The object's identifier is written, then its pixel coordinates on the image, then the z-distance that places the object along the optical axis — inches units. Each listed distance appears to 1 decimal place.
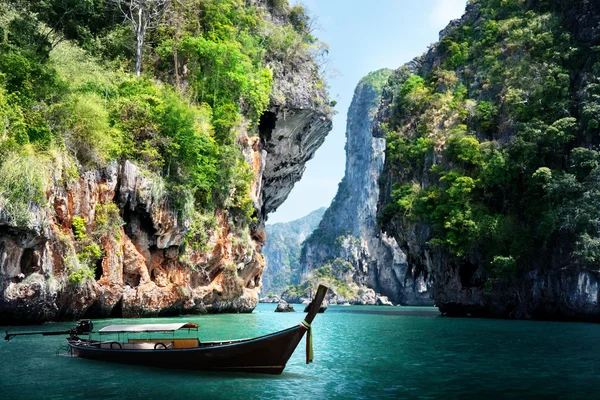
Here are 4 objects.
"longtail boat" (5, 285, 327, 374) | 446.0
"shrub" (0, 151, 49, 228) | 690.8
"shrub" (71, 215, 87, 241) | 841.9
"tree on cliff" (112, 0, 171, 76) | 1137.4
